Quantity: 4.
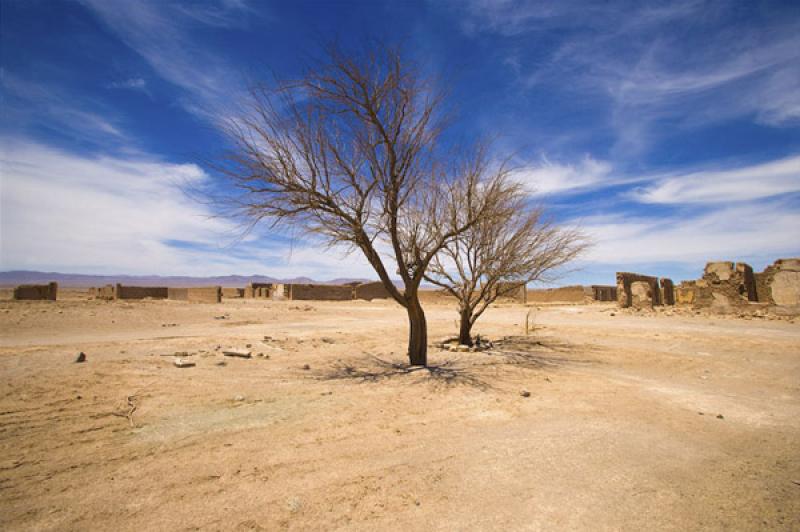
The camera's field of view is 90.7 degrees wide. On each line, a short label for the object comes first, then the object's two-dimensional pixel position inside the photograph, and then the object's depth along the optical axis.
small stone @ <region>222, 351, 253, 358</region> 8.08
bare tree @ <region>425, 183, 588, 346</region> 9.76
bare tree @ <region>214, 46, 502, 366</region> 6.55
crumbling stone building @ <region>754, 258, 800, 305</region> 15.69
